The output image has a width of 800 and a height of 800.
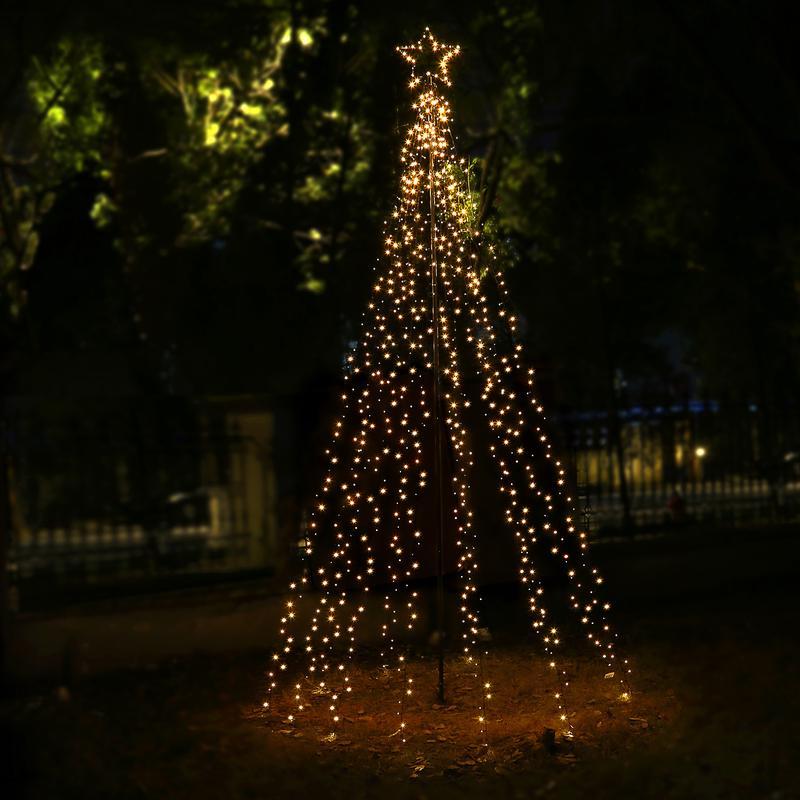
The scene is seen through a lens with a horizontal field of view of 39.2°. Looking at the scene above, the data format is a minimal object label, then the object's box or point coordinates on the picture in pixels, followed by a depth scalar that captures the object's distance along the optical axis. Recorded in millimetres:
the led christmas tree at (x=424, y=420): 6785
